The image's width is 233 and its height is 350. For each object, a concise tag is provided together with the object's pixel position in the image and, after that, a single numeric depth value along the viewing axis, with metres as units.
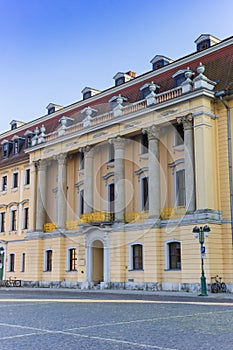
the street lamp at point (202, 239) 24.08
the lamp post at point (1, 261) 43.04
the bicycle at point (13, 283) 39.25
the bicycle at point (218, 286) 25.67
